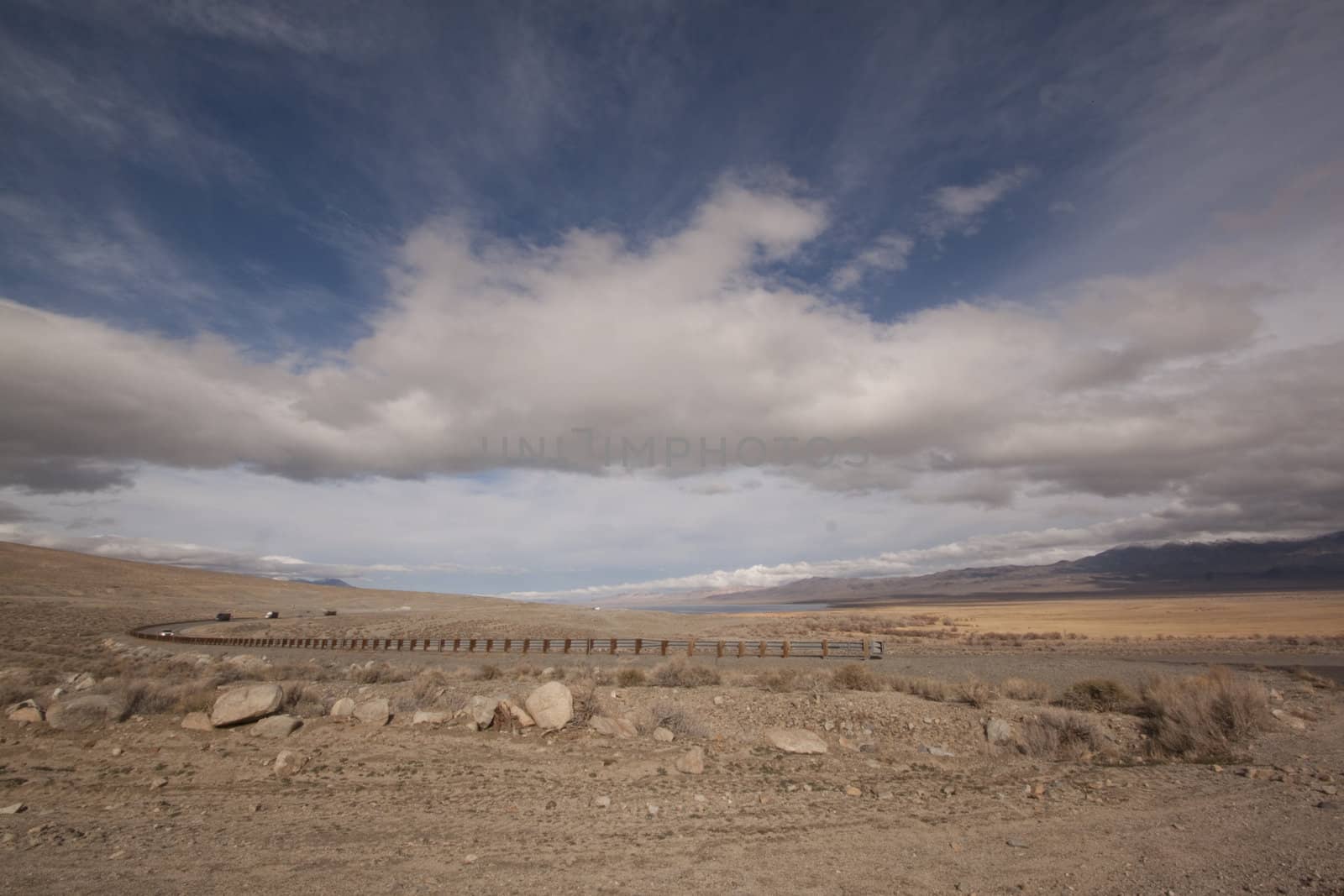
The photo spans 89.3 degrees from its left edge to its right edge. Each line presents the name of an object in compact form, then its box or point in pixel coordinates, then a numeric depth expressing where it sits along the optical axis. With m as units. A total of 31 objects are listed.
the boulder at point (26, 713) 12.14
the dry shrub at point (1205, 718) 11.71
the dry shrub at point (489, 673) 21.73
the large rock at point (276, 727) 11.71
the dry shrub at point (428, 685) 16.00
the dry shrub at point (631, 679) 19.41
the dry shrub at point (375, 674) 20.80
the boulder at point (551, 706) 12.71
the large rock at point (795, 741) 11.83
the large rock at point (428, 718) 12.80
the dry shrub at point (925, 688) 17.22
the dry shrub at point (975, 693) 15.56
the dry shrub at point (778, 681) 18.55
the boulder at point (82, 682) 15.13
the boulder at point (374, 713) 12.80
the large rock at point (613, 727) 12.52
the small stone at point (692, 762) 10.42
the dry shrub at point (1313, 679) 19.80
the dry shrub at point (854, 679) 18.47
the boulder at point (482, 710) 12.63
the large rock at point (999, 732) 12.53
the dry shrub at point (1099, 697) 15.33
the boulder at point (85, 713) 11.97
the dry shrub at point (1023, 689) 17.55
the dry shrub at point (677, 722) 12.84
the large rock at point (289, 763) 9.84
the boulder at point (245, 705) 12.10
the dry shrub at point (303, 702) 13.26
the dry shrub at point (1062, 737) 11.95
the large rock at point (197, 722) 12.02
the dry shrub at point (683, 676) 19.27
